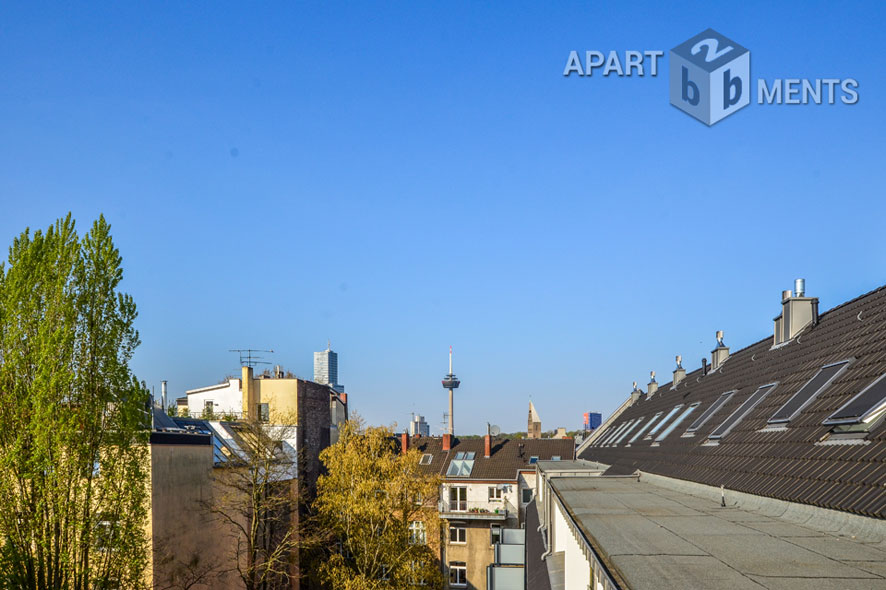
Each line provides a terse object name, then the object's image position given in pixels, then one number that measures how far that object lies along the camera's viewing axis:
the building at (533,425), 67.94
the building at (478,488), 41.88
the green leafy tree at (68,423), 17.30
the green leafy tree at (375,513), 31.81
